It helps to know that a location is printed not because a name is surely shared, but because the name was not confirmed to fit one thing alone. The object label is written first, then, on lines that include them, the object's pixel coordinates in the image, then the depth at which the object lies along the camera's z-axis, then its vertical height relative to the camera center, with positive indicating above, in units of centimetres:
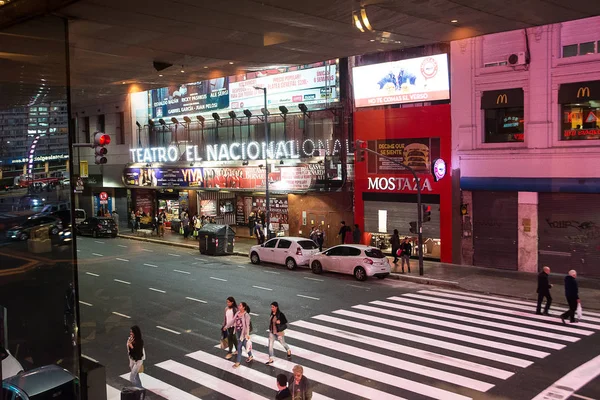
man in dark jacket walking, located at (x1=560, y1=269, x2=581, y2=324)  1603 -359
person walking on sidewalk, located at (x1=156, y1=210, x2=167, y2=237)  4141 -323
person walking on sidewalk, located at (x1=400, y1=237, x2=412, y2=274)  2512 -344
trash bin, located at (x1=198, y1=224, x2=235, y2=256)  3212 -348
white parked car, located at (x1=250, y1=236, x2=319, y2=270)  2675 -360
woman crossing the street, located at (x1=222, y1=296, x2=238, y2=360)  1372 -369
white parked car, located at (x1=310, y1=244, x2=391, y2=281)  2353 -370
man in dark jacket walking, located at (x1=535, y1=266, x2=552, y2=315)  1720 -366
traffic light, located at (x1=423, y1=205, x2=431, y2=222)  2542 -174
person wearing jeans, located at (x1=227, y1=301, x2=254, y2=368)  1323 -361
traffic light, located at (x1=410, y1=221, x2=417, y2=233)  2559 -232
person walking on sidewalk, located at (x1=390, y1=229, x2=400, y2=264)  2689 -318
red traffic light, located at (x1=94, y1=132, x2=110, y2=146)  1530 +129
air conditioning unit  2425 +539
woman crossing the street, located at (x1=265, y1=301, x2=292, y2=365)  1325 -362
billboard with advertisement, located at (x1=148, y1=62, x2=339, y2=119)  3362 +644
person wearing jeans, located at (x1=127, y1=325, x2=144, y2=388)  1138 -365
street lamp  3288 -11
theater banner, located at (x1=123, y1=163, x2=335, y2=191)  3312 +36
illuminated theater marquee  3356 +218
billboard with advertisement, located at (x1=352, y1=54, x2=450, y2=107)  2769 +528
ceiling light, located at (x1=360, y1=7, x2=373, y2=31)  969 +306
